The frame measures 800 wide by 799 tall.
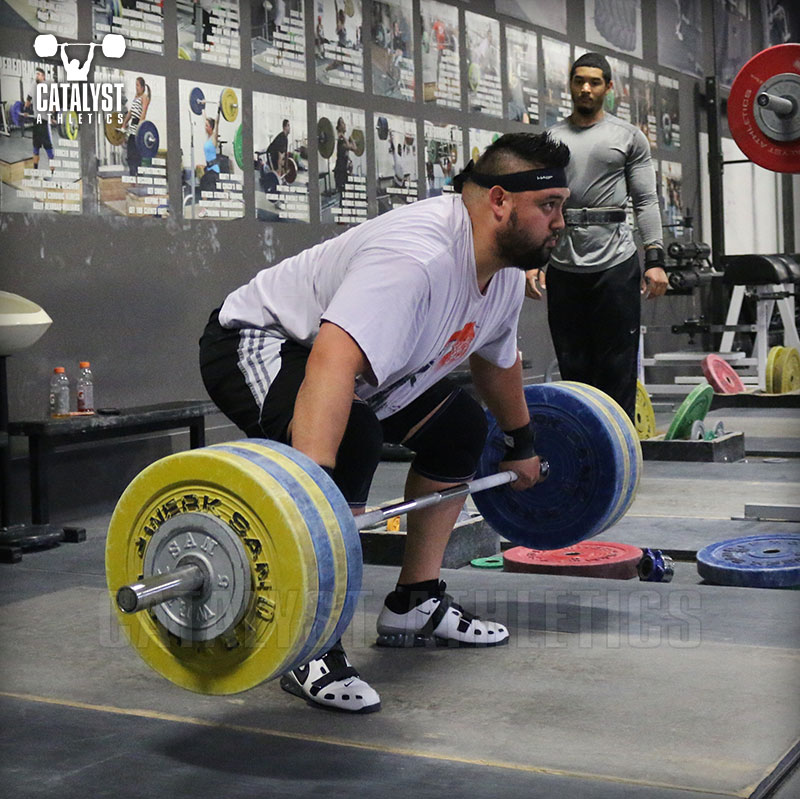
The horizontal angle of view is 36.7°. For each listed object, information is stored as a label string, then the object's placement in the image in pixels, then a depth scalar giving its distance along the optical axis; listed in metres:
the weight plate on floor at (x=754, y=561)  2.77
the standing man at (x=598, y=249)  3.71
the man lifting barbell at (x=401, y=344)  1.83
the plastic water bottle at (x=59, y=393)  3.76
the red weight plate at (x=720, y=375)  6.71
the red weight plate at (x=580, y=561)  2.99
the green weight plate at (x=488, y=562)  3.21
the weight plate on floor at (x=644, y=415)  5.00
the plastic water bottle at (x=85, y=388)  3.85
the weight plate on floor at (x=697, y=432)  4.98
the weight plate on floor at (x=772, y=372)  6.72
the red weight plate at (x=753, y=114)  3.37
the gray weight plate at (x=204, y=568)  1.69
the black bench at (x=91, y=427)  3.52
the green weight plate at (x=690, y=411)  4.78
